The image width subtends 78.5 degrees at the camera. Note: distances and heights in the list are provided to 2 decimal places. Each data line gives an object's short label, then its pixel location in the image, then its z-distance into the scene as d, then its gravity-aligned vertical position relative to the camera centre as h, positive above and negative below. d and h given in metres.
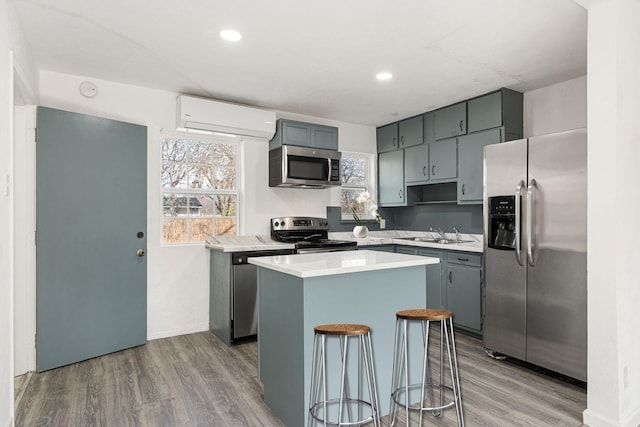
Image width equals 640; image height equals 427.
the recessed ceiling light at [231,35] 2.66 +1.23
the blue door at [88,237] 3.07 -0.20
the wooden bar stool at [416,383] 2.06 -0.99
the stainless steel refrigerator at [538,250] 2.65 -0.27
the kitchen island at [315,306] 2.07 -0.54
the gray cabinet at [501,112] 3.83 +1.02
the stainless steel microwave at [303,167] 4.29 +0.53
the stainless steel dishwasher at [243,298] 3.63 -0.79
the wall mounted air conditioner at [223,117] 3.81 +0.98
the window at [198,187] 4.01 +0.28
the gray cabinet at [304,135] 4.36 +0.90
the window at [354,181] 5.25 +0.45
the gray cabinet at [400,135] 4.80 +1.02
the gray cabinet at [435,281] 4.14 -0.73
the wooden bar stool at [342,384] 1.89 -0.90
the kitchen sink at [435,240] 4.48 -0.32
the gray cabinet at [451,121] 4.21 +1.04
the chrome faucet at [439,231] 4.77 -0.21
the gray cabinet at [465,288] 3.74 -0.74
